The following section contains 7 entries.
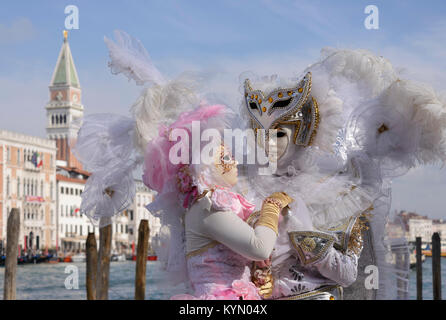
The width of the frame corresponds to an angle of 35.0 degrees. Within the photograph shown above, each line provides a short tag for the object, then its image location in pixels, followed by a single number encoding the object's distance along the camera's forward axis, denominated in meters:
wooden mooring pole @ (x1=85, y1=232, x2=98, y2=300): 11.39
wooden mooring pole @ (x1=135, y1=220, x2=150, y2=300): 9.77
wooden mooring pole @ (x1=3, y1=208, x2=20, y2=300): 9.48
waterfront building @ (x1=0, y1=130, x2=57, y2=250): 41.22
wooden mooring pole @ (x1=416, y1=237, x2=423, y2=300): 11.39
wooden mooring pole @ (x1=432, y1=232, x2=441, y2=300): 10.42
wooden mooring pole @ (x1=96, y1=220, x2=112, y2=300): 9.99
